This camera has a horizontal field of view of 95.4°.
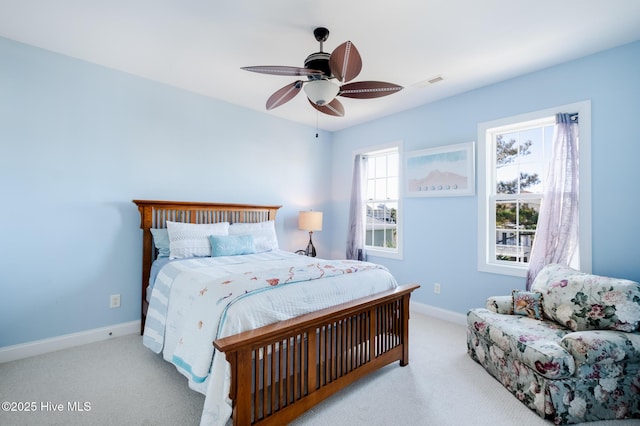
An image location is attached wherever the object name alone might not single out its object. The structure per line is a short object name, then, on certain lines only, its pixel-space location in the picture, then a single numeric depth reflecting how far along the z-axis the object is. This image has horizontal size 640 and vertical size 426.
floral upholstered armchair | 1.76
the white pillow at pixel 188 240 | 2.89
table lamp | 4.33
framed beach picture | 3.35
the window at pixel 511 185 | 3.00
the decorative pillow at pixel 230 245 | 3.04
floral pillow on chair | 2.35
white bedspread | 1.57
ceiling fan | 1.81
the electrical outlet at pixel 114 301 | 2.95
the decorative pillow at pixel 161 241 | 2.98
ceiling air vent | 3.03
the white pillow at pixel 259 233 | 3.48
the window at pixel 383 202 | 4.22
